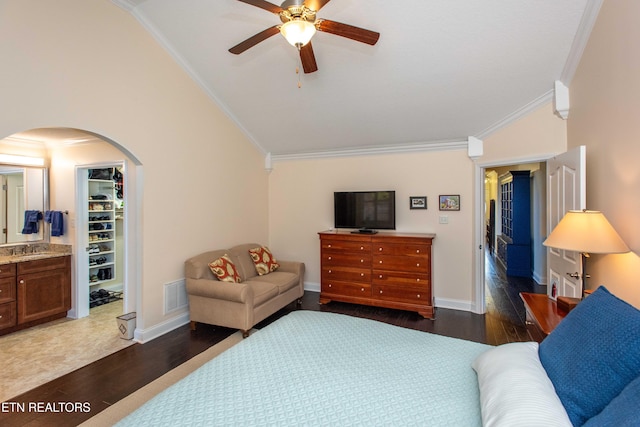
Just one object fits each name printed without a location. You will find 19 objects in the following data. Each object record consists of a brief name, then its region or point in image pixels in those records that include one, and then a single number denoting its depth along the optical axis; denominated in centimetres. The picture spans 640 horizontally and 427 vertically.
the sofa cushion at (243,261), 430
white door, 246
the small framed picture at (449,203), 440
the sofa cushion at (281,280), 412
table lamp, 192
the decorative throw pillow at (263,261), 448
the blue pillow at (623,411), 83
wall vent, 366
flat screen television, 464
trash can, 340
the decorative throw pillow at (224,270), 373
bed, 107
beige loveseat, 345
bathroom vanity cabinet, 350
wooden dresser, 412
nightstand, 211
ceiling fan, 196
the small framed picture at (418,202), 460
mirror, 396
